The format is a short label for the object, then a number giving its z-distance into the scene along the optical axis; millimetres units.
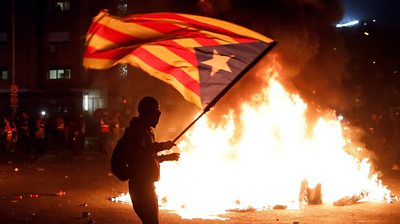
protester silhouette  5562
